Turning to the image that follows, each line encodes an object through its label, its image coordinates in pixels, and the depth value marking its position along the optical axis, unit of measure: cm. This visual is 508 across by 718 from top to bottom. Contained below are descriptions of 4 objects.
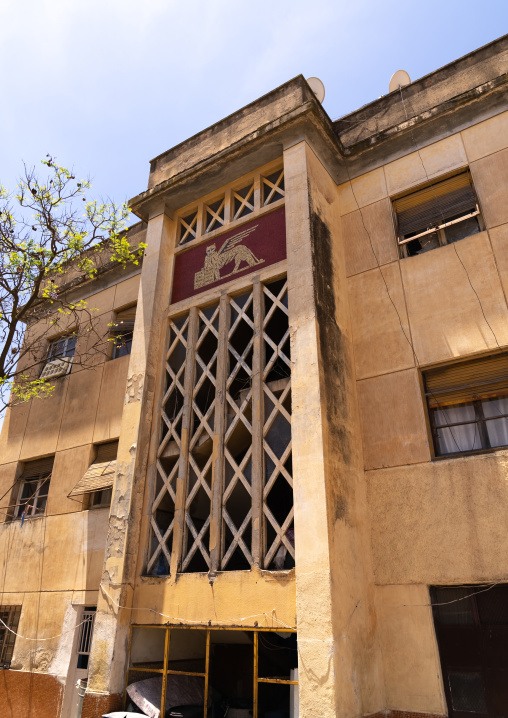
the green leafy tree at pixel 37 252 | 883
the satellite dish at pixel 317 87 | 1120
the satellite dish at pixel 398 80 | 1064
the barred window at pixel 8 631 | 1048
